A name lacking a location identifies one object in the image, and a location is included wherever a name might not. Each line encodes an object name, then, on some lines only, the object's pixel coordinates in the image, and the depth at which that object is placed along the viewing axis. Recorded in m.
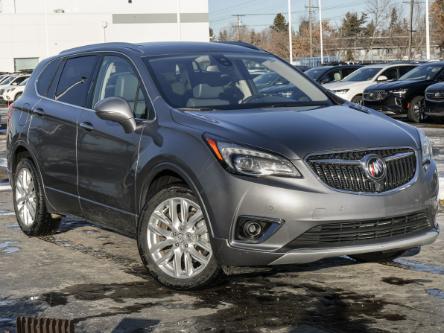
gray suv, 5.10
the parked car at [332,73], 28.55
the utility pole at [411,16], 64.29
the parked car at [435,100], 19.48
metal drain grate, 3.42
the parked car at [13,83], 43.66
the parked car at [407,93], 21.66
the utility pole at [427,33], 45.69
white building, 77.94
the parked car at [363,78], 24.95
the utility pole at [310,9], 92.41
